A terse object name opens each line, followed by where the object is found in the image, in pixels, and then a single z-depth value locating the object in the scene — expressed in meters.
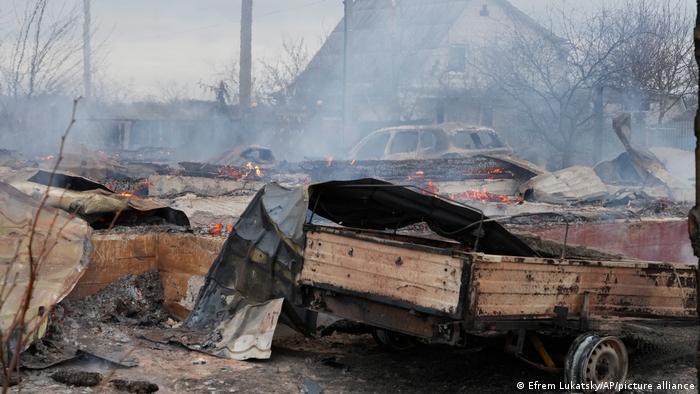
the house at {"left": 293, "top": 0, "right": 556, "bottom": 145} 27.67
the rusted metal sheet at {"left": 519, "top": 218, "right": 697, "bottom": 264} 11.10
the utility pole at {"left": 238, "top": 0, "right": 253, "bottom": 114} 30.47
